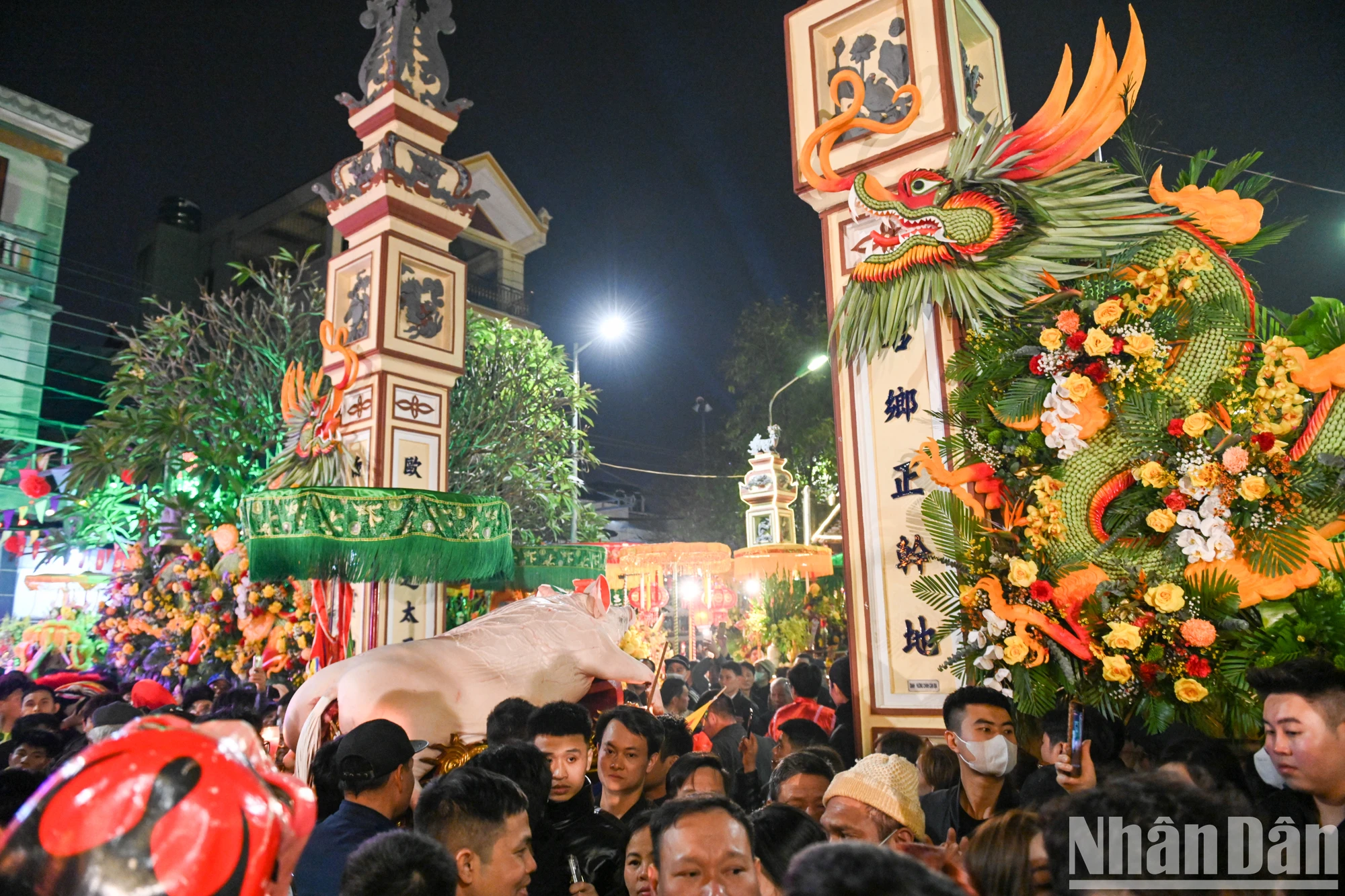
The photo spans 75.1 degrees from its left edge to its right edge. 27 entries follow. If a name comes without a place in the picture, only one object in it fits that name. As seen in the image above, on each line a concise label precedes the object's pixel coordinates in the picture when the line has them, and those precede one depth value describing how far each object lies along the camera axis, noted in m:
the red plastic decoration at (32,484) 11.49
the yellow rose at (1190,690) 3.58
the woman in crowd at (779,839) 2.45
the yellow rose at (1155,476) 3.75
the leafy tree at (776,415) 19.92
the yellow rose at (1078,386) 3.90
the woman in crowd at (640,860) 2.67
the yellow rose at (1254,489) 3.47
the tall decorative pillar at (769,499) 16.02
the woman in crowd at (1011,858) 2.03
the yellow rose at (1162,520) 3.71
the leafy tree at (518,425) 16.08
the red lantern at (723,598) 19.91
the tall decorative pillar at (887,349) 5.11
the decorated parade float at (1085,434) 3.61
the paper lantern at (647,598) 16.27
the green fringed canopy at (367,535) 6.84
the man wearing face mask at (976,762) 3.63
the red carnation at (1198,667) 3.59
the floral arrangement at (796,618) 15.98
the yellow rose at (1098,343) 3.86
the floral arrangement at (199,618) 9.74
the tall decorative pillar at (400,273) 9.06
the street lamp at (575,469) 16.80
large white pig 5.60
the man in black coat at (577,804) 3.09
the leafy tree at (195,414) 12.88
